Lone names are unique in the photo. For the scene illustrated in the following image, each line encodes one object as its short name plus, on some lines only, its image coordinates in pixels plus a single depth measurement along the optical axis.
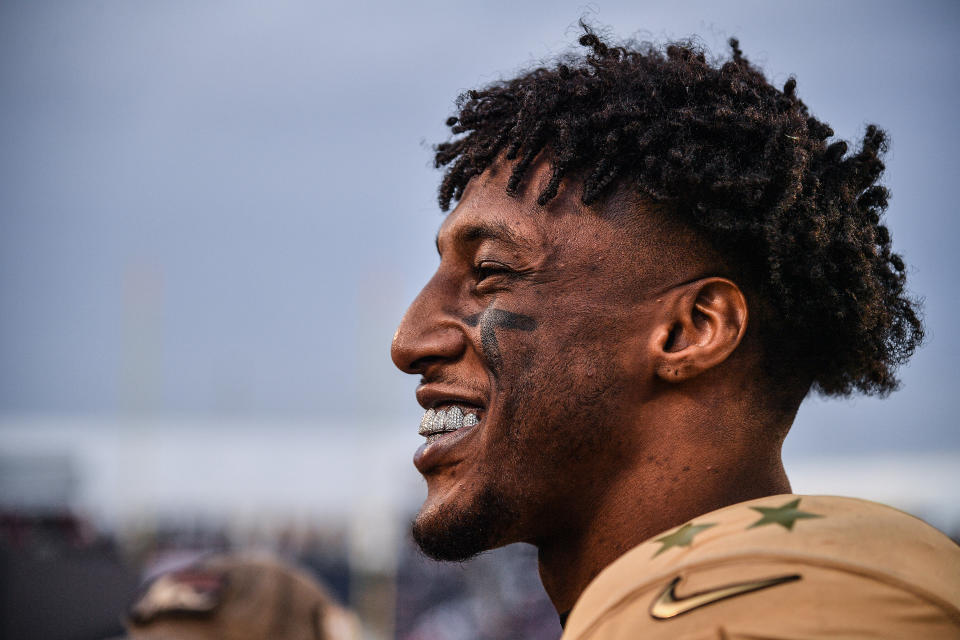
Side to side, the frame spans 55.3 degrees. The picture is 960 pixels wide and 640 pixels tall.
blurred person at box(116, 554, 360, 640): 4.37
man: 2.14
